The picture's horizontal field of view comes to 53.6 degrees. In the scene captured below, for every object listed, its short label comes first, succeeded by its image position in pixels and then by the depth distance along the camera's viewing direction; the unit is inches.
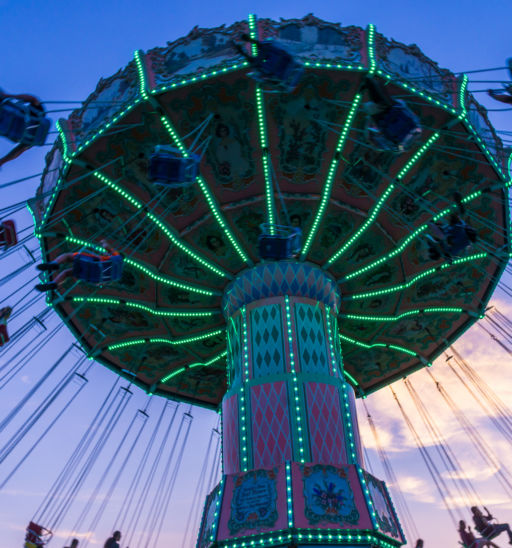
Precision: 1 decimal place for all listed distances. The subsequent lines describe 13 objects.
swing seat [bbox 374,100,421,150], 316.5
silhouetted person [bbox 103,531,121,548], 471.0
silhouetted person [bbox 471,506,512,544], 515.8
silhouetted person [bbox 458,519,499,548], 514.3
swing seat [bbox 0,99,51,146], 309.1
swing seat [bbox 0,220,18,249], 386.0
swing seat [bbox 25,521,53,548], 478.9
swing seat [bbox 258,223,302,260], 358.0
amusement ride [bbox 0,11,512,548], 344.2
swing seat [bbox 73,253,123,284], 335.9
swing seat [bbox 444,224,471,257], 329.7
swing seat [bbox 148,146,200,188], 327.0
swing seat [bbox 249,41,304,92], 309.1
